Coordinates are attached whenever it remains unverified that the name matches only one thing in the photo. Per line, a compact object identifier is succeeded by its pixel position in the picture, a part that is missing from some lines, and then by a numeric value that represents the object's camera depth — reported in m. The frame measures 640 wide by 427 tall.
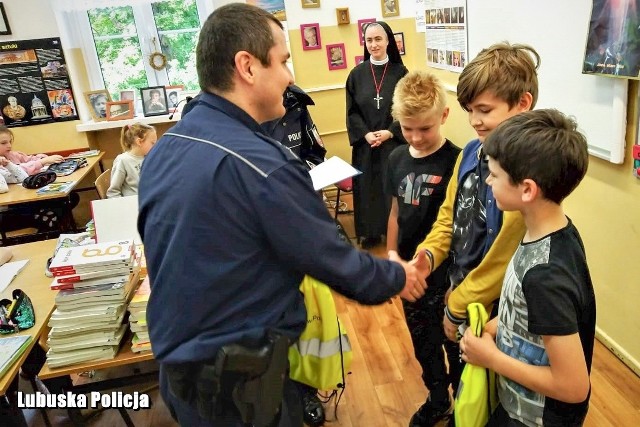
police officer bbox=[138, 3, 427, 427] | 0.97
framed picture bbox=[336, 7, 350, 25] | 4.30
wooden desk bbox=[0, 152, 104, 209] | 3.40
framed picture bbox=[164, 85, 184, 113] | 4.67
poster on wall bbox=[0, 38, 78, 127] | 4.25
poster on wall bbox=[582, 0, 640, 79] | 1.68
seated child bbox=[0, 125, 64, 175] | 3.95
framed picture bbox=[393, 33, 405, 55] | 4.46
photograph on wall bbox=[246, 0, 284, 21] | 4.16
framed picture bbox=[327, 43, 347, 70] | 4.40
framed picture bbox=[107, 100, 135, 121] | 4.51
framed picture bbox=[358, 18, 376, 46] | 4.39
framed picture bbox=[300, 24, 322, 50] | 4.29
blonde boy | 1.64
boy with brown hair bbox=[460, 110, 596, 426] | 0.93
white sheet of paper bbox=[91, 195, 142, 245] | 2.25
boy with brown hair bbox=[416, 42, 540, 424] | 1.18
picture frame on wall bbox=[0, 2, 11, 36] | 4.11
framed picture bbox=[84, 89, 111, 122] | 4.53
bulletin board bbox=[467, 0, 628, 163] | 1.93
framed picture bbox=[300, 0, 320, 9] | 4.23
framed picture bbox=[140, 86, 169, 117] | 4.61
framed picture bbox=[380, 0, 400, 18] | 4.36
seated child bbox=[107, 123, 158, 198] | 3.21
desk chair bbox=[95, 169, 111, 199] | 3.20
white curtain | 4.12
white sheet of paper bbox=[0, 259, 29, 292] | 2.09
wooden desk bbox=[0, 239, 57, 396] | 1.58
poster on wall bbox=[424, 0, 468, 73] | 3.23
